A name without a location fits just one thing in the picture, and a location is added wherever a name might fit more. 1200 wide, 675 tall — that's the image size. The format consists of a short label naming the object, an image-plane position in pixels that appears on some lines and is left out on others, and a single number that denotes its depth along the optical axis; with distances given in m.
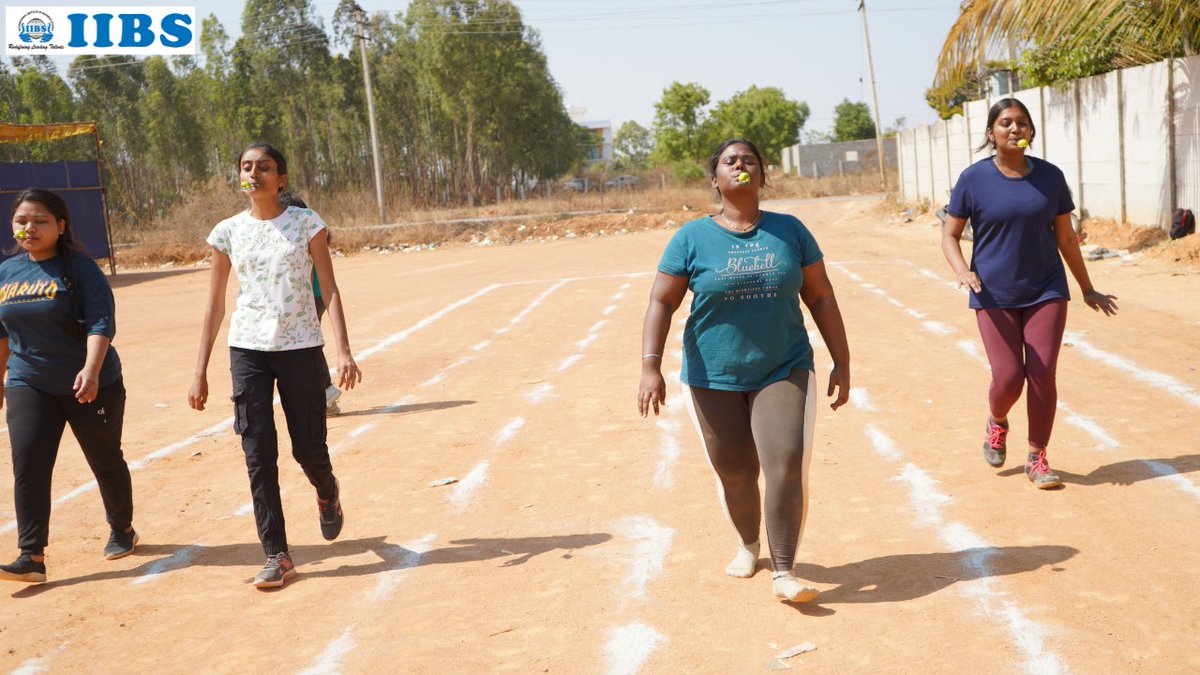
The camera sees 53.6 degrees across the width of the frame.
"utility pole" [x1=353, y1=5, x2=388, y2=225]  39.31
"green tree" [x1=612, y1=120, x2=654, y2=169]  144.38
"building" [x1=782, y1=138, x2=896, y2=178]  82.38
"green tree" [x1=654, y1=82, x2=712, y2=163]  82.25
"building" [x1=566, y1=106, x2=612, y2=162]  158.73
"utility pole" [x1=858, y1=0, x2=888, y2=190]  48.94
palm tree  16.30
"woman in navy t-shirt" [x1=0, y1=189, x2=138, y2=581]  5.46
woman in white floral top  5.31
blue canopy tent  30.47
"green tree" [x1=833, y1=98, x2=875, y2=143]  102.19
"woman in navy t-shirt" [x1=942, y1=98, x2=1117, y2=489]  6.03
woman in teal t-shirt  4.53
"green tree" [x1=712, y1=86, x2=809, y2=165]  93.81
